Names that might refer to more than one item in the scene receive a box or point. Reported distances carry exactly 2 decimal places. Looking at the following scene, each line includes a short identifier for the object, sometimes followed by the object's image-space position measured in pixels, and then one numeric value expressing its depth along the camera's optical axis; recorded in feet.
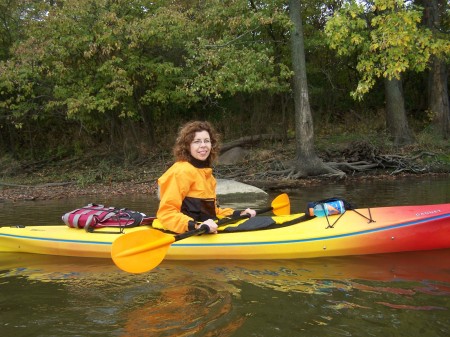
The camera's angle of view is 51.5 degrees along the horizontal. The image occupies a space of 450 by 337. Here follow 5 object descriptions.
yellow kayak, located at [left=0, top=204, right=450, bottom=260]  14.44
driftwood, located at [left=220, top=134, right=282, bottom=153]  46.29
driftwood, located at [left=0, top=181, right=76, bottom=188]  39.63
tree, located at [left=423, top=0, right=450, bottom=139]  44.29
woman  13.94
